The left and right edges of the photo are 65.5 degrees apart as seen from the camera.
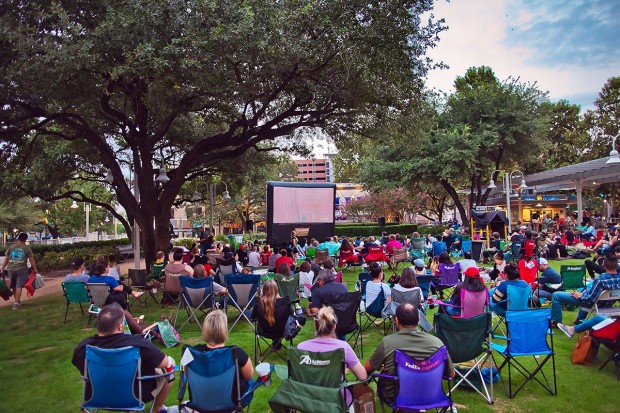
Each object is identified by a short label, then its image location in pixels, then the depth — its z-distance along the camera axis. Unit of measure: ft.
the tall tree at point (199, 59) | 28.55
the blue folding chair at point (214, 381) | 11.14
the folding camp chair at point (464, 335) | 14.25
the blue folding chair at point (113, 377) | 11.32
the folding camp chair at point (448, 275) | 28.12
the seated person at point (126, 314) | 15.43
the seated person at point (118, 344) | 11.66
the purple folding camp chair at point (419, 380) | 11.53
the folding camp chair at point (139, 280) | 30.60
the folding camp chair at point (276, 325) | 18.26
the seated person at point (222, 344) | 11.43
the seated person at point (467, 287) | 19.57
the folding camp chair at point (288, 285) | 25.03
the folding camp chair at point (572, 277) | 26.45
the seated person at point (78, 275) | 26.96
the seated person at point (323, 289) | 19.25
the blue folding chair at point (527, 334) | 14.75
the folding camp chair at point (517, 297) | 20.49
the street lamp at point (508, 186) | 65.70
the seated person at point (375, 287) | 21.48
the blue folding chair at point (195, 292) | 23.48
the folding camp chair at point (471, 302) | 19.36
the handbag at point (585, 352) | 18.12
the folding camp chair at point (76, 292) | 25.66
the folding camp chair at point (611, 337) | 16.33
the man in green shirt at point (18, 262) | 30.91
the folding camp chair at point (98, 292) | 23.94
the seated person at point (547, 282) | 25.96
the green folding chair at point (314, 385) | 10.59
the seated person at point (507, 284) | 20.68
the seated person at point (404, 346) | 11.94
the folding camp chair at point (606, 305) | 19.06
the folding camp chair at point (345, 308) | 18.26
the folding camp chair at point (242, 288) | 23.17
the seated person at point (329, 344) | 11.84
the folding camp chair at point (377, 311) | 21.50
